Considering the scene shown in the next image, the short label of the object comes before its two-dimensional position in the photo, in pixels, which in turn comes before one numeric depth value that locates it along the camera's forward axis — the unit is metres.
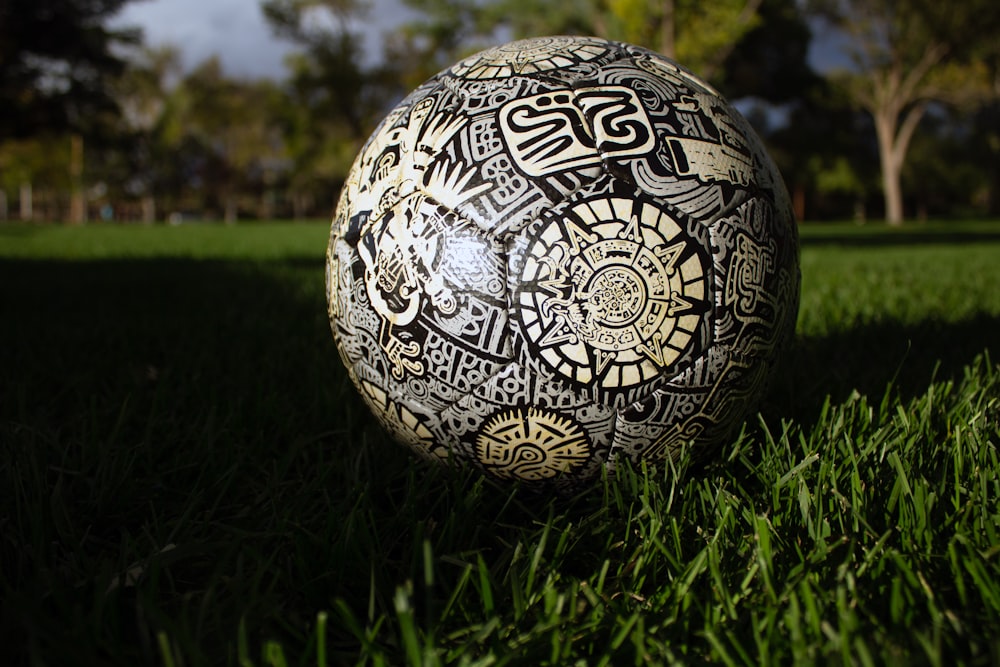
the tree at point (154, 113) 40.34
